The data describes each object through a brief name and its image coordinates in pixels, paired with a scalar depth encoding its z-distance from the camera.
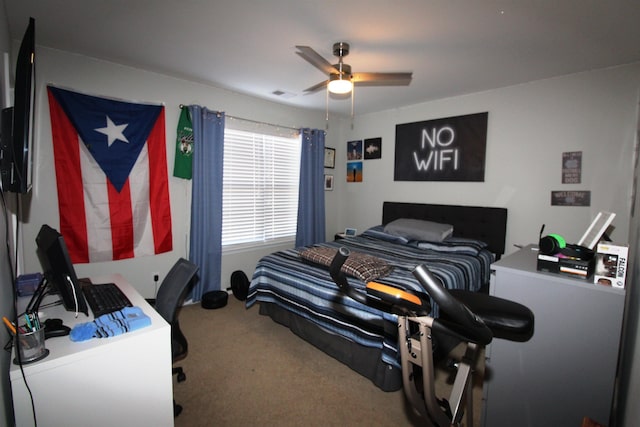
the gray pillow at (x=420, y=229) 3.45
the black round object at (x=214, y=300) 3.35
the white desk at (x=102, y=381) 1.07
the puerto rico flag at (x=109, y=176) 2.63
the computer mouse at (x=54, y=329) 1.25
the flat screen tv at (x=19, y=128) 1.23
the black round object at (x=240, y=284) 3.58
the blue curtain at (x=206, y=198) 3.38
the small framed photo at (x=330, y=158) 4.82
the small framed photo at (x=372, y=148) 4.55
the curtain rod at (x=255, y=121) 3.66
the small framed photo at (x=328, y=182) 4.86
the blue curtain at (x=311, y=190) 4.39
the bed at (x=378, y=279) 2.09
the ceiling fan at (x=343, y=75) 2.27
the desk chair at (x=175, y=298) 1.72
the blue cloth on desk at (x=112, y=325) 1.24
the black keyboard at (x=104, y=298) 1.50
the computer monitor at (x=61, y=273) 1.24
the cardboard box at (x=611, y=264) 1.29
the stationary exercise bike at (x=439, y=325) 0.75
